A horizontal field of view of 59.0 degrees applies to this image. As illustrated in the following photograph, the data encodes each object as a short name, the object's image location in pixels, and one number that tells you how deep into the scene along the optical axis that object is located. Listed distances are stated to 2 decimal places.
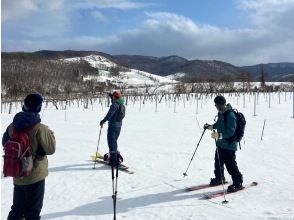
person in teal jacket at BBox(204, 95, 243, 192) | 4.46
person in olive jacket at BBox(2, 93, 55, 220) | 2.96
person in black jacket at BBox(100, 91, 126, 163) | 5.55
